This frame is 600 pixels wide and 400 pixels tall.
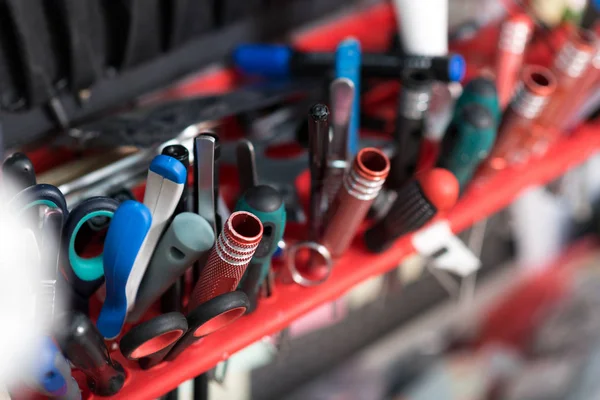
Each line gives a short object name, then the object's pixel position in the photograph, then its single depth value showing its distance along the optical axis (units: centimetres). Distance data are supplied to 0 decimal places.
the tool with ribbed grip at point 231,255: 31
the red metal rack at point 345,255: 38
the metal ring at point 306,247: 43
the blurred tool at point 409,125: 42
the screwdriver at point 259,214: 34
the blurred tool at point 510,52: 52
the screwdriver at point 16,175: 33
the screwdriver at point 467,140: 41
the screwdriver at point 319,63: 47
